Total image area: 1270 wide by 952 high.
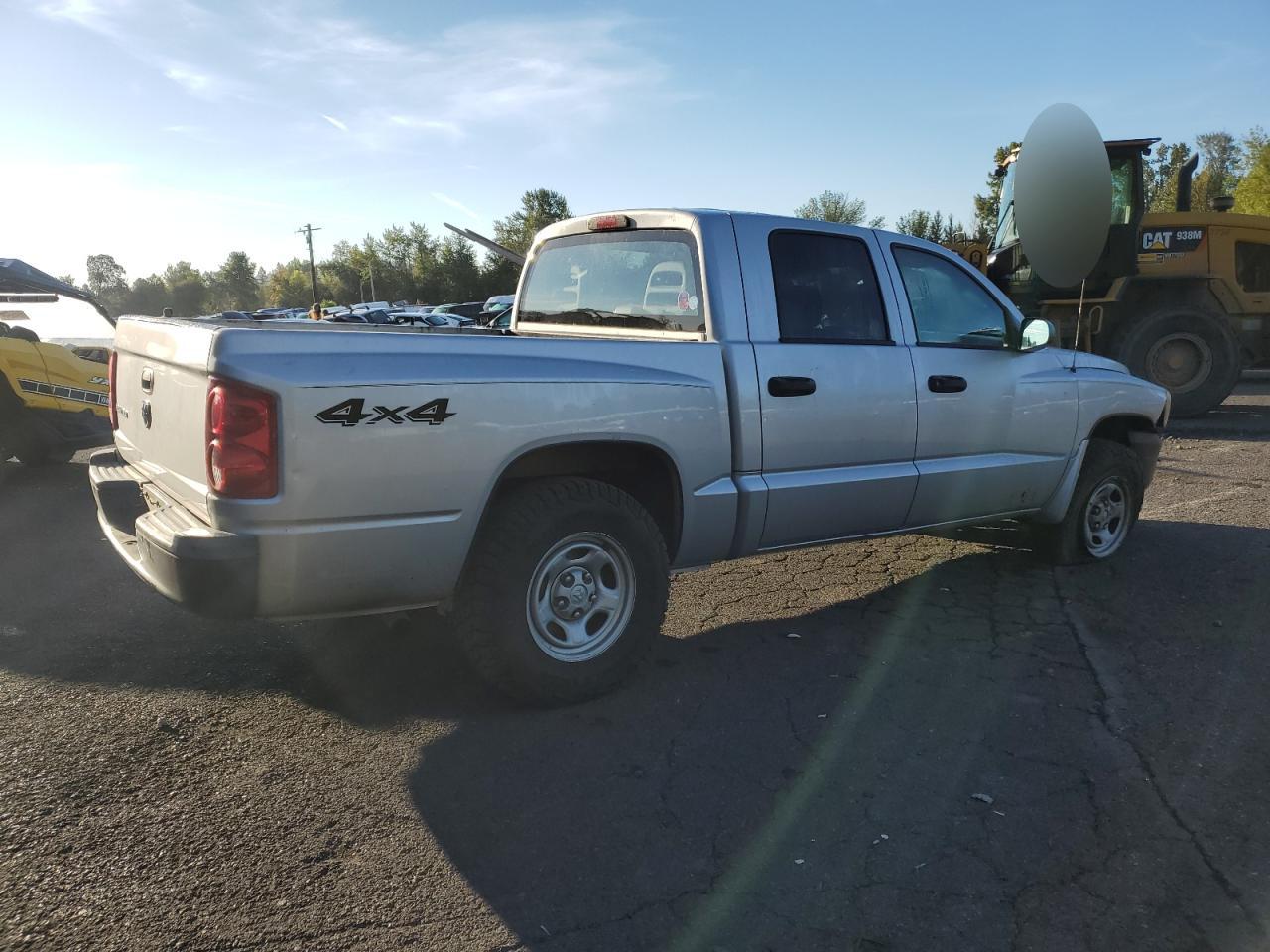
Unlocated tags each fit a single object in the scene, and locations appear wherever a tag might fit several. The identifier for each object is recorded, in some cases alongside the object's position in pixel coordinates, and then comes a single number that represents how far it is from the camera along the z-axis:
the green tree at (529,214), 83.12
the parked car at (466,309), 44.28
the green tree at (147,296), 135.38
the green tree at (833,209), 73.44
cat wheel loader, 11.38
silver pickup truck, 2.91
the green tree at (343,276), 109.74
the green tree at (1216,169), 45.53
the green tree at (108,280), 136.12
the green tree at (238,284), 135.75
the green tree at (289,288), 124.56
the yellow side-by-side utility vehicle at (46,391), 7.44
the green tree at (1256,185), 35.41
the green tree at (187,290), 127.75
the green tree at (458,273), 87.19
